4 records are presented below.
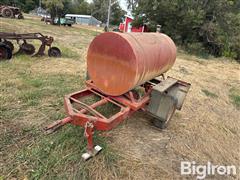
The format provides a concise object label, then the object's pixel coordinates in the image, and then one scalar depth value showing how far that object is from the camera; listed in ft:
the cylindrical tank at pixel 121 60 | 9.87
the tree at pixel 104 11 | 168.86
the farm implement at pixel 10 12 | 72.79
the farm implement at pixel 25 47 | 19.61
